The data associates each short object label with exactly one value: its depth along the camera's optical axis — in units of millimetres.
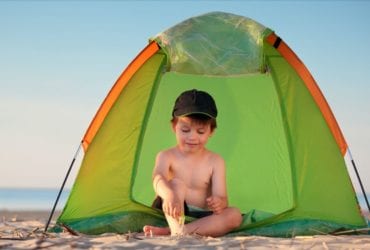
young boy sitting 3518
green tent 3969
